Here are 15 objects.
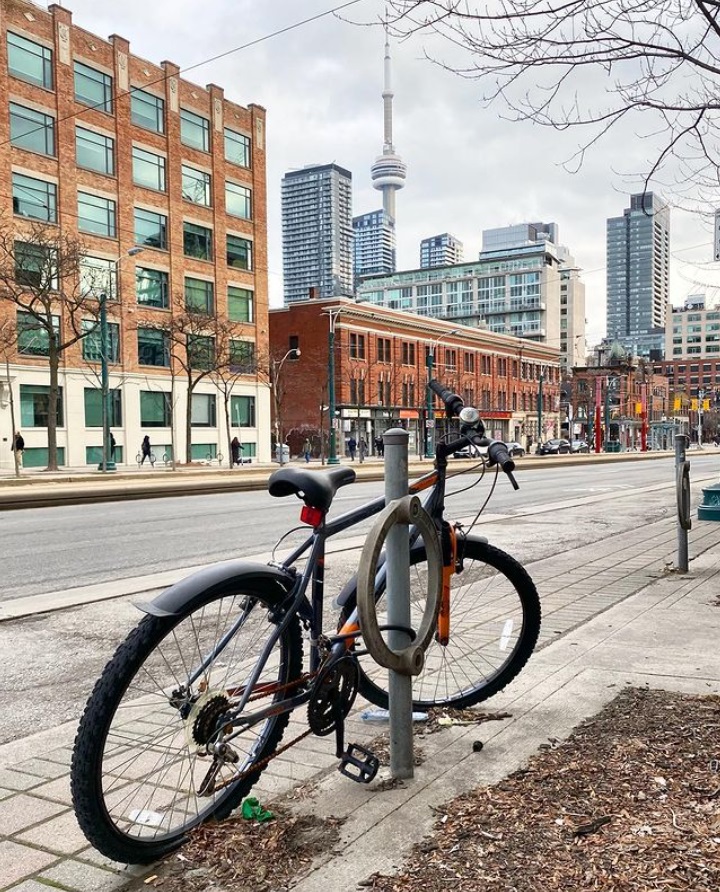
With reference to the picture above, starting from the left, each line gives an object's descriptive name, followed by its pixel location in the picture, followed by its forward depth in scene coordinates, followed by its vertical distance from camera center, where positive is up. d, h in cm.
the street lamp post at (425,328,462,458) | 5875 -25
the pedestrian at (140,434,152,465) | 4081 -117
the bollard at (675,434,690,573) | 767 -77
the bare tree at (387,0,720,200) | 442 +209
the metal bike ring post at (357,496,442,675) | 280 -60
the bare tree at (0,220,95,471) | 3244 +603
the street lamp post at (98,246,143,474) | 3350 +98
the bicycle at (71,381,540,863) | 248 -91
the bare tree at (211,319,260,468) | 4334 +368
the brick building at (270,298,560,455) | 6200 +450
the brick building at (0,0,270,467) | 3816 +1151
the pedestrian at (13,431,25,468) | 2980 -64
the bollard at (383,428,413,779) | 303 -66
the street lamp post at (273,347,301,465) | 4334 +263
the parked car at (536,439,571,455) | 7229 -260
